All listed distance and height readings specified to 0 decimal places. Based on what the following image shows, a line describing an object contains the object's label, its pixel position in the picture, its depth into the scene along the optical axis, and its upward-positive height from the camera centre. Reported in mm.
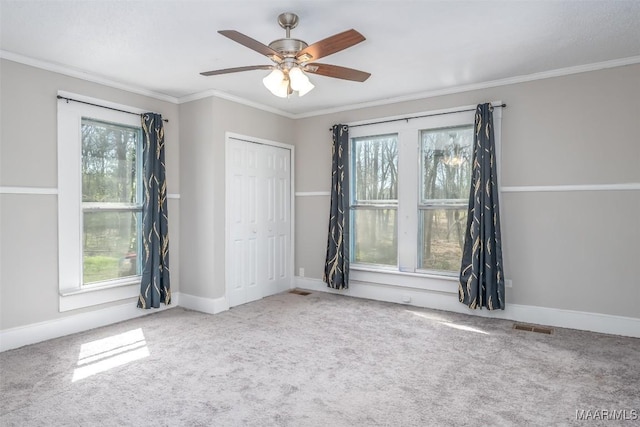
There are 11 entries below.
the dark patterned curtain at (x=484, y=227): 3953 -203
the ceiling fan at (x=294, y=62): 2396 +996
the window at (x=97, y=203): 3648 +48
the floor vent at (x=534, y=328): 3670 -1179
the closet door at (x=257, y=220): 4664 -170
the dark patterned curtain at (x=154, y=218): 4188 -115
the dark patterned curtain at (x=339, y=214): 4988 -87
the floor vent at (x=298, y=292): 5252 -1165
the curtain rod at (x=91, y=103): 3611 +1027
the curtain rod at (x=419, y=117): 4073 +1073
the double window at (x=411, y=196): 4398 +138
